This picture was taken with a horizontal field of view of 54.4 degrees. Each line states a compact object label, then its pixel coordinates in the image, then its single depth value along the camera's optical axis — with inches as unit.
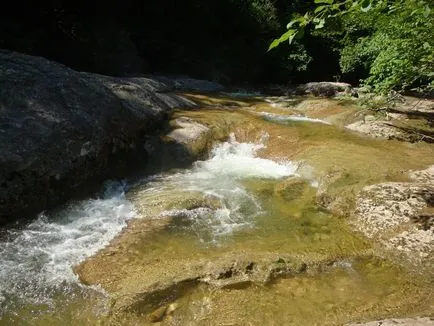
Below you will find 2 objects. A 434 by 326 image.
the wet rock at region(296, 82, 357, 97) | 703.7
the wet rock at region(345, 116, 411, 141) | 423.2
